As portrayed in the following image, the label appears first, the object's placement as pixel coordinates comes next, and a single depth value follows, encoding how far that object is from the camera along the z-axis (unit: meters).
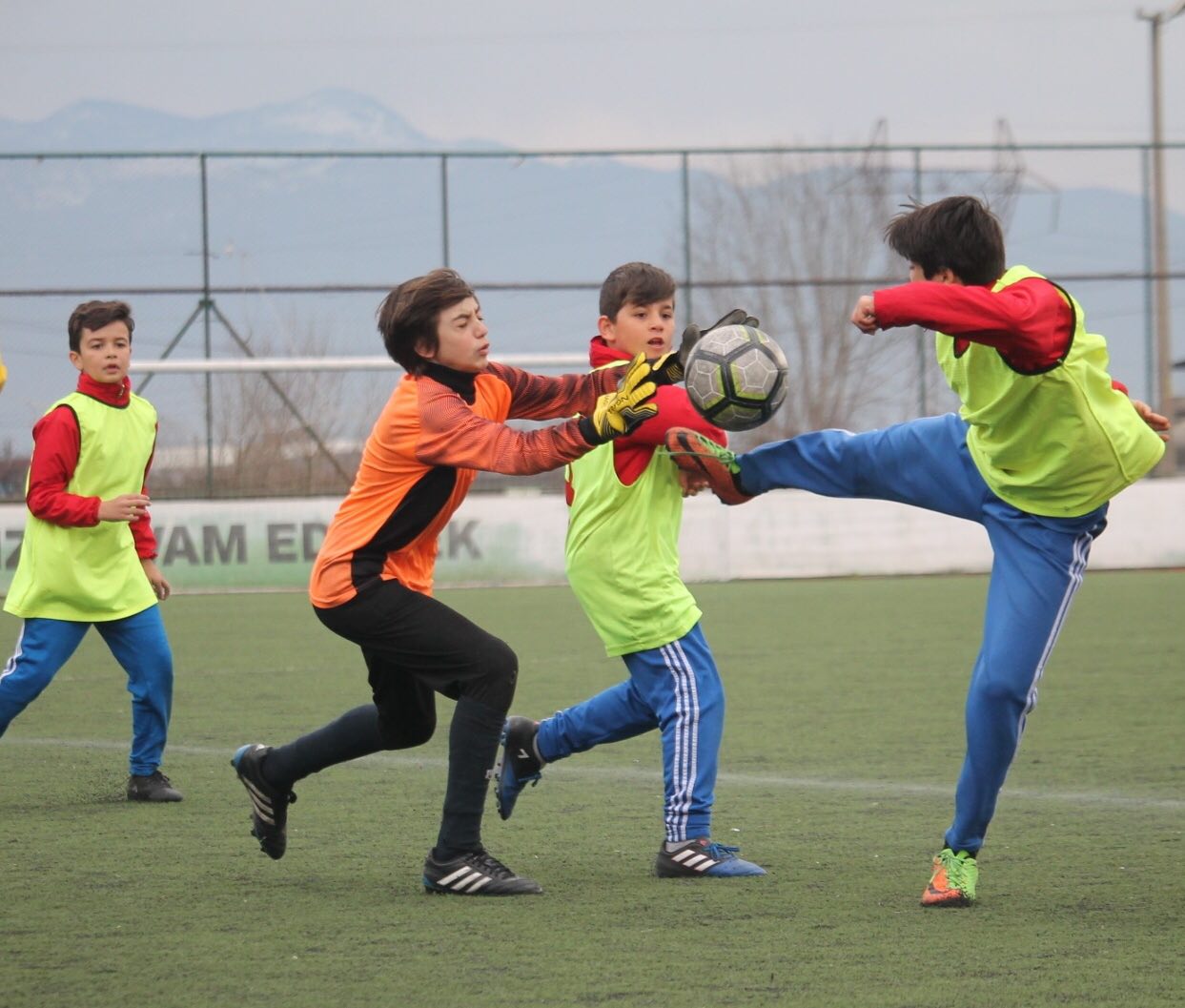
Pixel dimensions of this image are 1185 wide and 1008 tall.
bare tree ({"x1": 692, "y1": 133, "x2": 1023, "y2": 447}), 36.64
